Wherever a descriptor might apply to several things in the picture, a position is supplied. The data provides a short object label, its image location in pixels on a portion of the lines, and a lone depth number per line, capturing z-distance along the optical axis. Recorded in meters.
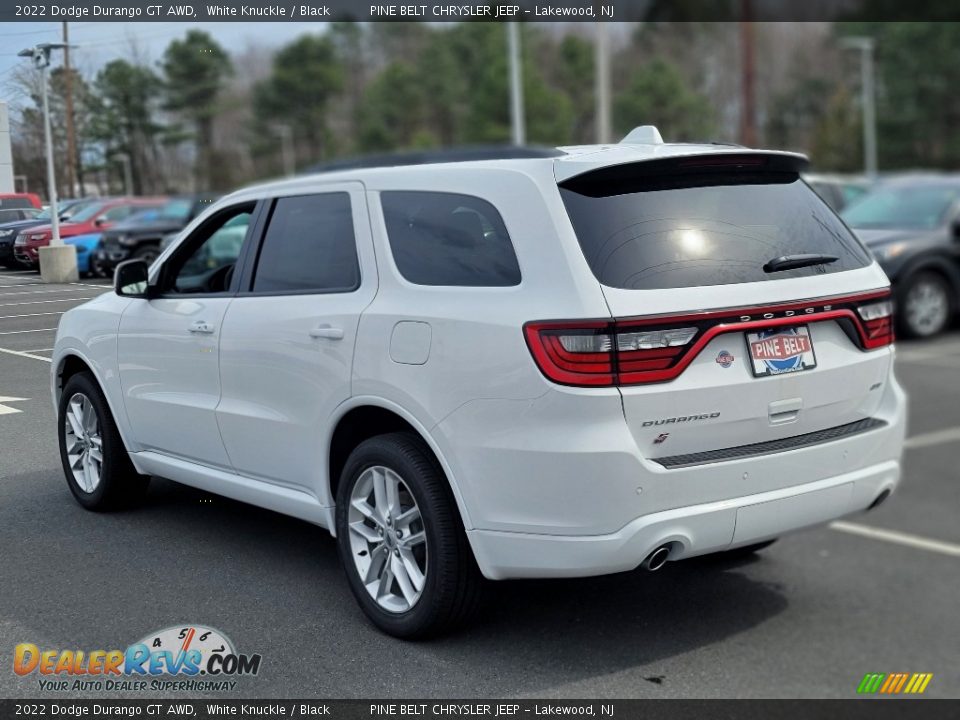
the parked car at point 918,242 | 11.45
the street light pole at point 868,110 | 40.68
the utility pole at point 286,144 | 66.12
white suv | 3.19
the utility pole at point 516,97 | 17.46
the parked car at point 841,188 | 13.75
